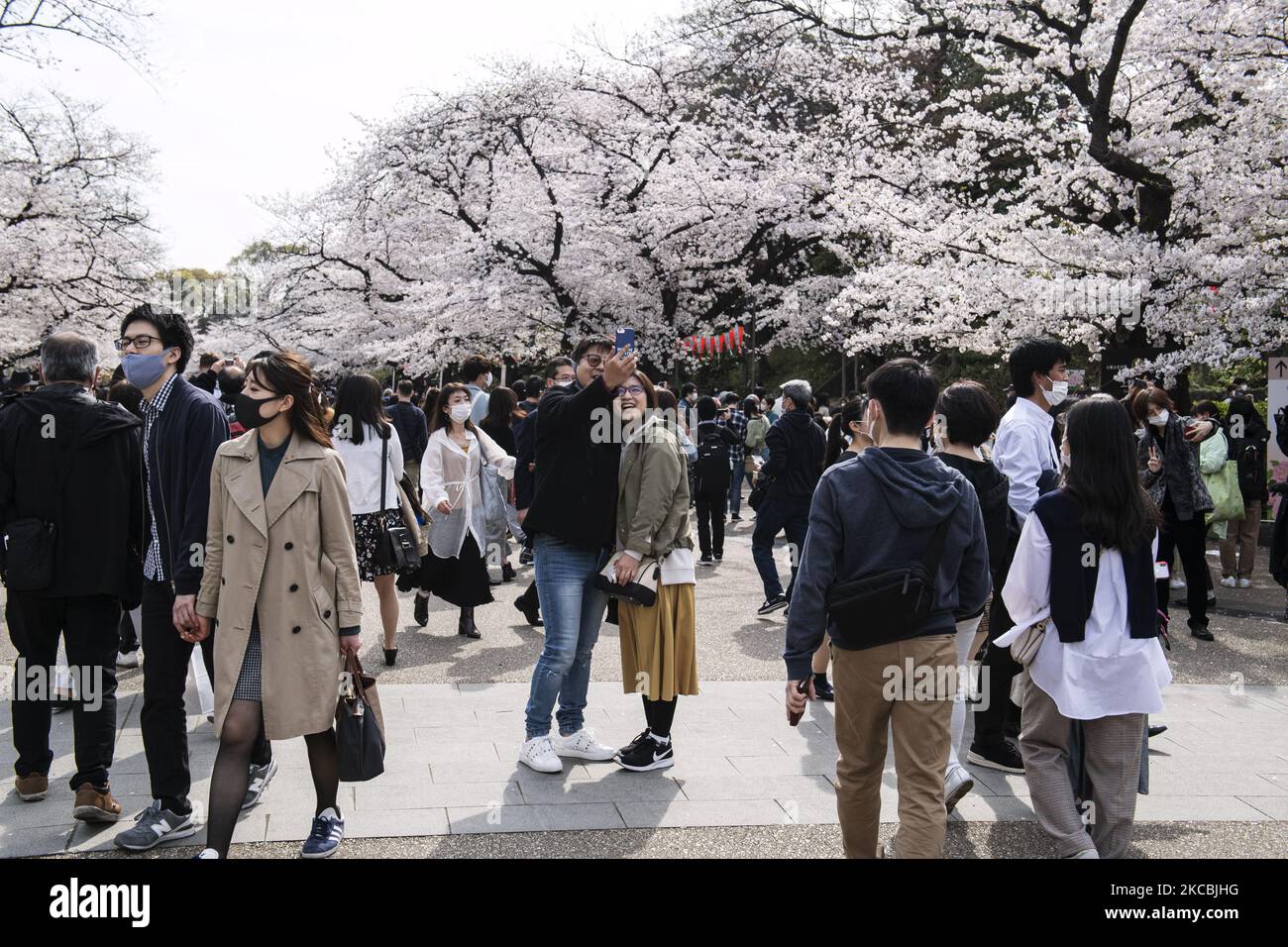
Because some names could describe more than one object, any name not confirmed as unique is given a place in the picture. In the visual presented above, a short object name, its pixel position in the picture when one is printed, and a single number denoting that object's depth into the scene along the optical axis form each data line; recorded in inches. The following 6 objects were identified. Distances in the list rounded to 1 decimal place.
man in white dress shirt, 208.1
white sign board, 482.9
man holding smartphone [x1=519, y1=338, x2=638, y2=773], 192.5
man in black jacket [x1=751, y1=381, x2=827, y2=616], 341.1
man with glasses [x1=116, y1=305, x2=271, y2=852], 160.7
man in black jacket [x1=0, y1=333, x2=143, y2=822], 174.4
